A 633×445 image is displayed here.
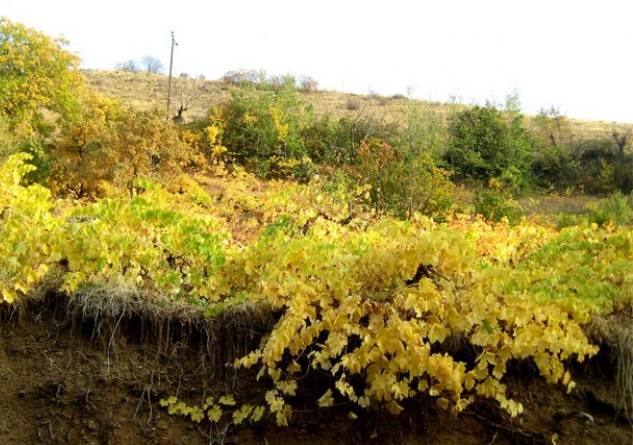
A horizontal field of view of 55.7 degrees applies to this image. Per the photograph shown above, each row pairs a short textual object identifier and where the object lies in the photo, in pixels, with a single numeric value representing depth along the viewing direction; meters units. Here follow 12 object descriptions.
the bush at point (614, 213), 12.06
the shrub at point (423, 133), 16.28
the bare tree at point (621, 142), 21.63
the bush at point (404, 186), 10.80
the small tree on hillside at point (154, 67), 47.93
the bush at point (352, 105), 31.85
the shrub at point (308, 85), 37.14
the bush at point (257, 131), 17.77
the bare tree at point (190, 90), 29.38
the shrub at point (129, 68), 41.84
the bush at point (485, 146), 19.23
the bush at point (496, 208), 11.91
